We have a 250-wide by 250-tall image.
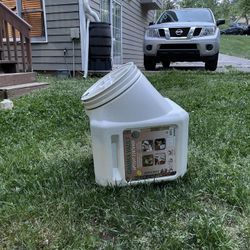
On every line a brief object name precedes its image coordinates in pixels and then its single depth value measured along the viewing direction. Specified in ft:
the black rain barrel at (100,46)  16.53
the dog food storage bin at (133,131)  4.07
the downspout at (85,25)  16.27
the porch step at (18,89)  10.25
